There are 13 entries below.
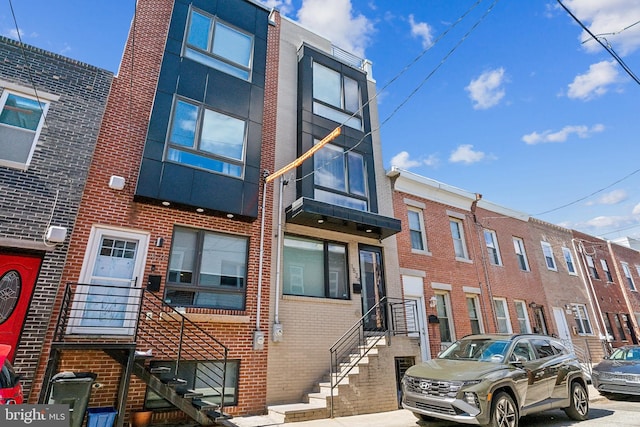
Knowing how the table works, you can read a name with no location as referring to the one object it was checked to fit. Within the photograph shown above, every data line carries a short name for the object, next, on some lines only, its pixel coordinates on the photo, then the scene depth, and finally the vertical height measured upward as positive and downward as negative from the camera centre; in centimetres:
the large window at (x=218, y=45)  962 +824
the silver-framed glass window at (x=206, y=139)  846 +500
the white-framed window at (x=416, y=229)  1307 +408
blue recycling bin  538 -106
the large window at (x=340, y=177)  1072 +508
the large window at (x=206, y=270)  778 +167
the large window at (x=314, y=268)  955 +205
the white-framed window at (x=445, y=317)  1223 +82
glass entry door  1055 +170
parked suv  584 -75
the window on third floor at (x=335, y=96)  1191 +841
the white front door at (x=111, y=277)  671 +135
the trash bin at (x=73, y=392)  512 -64
